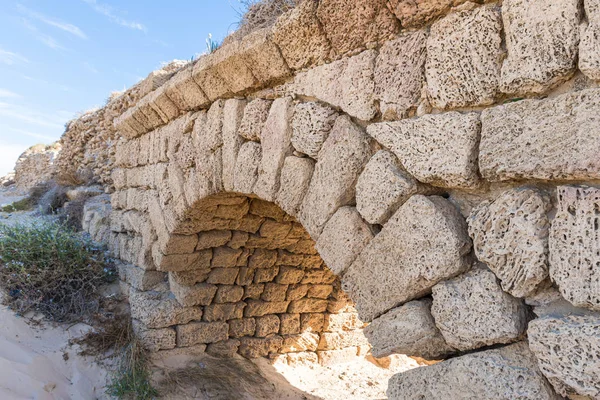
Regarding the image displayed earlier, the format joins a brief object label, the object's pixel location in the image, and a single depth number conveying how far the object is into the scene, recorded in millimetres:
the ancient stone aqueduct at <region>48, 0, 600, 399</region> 1300
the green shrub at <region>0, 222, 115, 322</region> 4535
